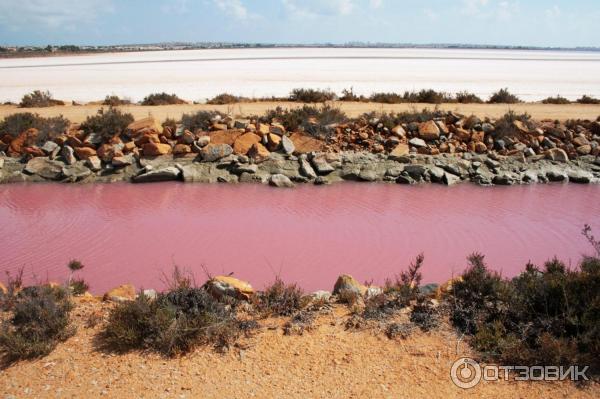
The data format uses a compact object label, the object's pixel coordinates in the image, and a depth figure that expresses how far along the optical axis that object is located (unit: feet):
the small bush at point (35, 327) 14.60
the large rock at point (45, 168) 42.34
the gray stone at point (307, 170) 41.55
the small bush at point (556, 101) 74.59
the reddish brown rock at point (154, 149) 44.37
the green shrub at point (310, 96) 70.49
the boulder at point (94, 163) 42.93
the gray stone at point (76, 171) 41.83
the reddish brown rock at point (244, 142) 44.52
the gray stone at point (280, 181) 40.08
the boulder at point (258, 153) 43.73
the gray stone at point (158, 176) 41.24
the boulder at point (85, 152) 44.47
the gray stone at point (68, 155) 43.86
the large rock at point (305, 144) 45.21
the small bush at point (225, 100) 69.67
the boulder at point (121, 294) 18.81
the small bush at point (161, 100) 69.05
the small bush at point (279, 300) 17.35
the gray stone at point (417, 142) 46.16
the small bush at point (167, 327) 15.02
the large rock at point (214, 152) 43.65
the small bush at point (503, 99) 73.05
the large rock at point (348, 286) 18.96
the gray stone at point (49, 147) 44.88
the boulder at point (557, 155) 45.68
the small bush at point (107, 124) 46.01
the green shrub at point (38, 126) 46.29
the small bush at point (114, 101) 66.59
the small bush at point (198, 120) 47.38
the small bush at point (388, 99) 70.65
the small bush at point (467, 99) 73.05
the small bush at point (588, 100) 75.20
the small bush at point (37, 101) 66.49
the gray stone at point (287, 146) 44.57
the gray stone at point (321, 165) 42.32
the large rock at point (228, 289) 18.25
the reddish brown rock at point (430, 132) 47.21
